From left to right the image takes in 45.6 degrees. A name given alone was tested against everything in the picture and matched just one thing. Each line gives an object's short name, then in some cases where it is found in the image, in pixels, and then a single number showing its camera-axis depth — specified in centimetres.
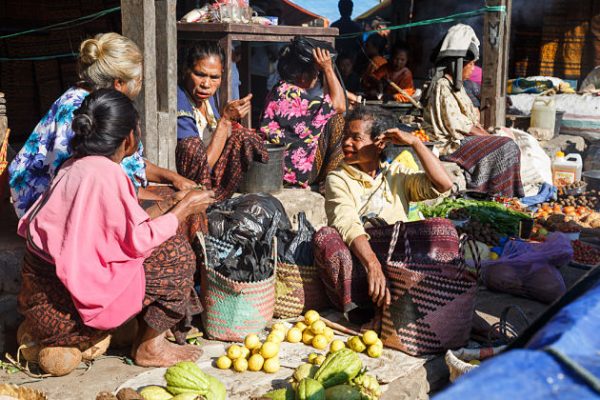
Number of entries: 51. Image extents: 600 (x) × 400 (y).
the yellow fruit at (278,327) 402
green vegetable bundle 609
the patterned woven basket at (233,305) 396
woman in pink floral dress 614
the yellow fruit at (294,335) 397
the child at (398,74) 1084
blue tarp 128
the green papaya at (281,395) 320
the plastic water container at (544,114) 943
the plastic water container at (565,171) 810
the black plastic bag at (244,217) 441
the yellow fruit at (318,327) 394
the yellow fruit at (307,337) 397
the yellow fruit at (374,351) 378
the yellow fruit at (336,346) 380
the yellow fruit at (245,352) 371
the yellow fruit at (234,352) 368
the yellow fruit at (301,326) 406
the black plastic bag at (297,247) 432
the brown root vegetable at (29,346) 362
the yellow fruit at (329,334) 397
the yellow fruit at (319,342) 389
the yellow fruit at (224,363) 367
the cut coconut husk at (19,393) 310
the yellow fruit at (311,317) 405
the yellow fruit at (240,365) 363
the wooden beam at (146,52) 458
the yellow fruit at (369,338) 381
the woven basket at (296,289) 431
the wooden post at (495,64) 832
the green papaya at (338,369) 330
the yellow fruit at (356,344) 383
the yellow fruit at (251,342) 378
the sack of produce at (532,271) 470
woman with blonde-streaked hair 380
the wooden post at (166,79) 487
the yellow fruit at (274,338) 390
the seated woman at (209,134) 507
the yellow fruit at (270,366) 363
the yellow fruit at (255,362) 364
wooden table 611
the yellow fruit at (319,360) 362
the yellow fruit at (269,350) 368
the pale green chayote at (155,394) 323
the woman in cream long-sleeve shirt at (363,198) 395
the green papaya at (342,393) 311
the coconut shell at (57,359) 352
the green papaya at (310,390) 307
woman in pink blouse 331
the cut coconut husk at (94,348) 366
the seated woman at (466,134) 745
